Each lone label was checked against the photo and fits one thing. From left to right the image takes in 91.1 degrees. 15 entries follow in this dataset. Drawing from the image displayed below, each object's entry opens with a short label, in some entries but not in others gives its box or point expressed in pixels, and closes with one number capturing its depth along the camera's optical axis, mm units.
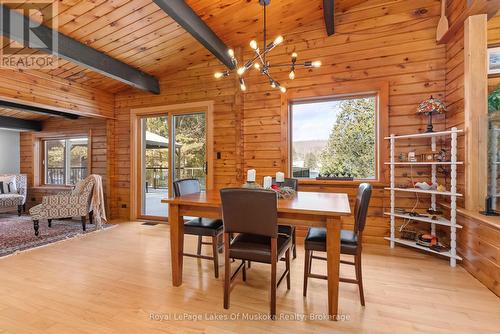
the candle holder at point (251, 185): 2348
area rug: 3370
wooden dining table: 1779
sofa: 5359
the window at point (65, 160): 5891
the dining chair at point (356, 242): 1930
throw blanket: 4304
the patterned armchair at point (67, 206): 3921
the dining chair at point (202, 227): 2423
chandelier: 1980
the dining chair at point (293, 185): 2948
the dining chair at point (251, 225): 1764
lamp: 2931
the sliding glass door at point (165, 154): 4547
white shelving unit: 2693
